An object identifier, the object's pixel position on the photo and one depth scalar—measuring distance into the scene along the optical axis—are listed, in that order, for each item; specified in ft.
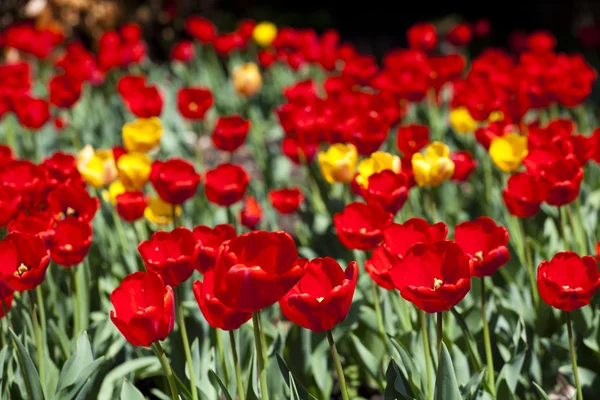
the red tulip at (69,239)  6.78
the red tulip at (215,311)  5.21
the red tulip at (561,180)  7.06
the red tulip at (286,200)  9.36
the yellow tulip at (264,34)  19.92
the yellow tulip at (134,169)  8.88
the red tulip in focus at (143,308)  5.21
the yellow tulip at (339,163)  8.92
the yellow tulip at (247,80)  15.69
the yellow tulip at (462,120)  11.69
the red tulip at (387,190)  7.14
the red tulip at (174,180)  7.93
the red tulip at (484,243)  6.04
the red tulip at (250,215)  9.16
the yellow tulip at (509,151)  8.88
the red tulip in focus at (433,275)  5.21
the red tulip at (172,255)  5.93
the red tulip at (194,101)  12.12
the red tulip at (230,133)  10.43
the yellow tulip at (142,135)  10.22
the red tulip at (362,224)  6.57
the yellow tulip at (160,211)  9.33
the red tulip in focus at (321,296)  5.08
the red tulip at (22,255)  6.07
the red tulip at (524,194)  7.07
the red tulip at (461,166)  9.27
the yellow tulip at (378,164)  8.36
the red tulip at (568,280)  5.62
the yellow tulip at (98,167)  9.31
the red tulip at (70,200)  7.68
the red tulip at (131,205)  8.26
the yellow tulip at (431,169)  8.15
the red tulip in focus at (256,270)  4.85
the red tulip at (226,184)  8.27
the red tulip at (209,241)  6.11
